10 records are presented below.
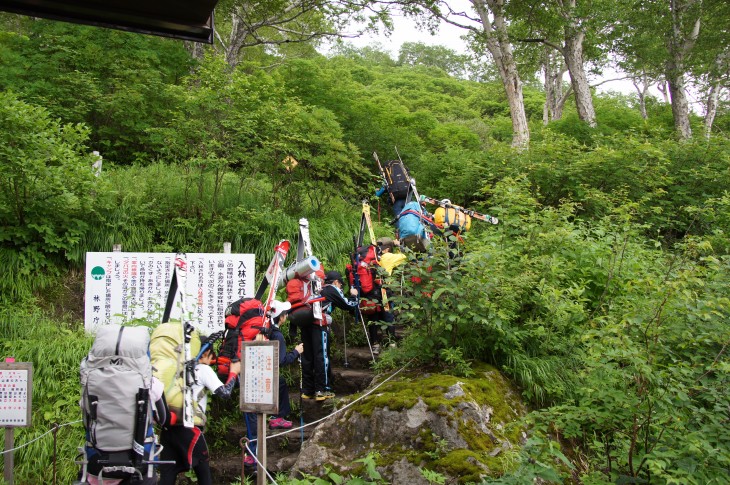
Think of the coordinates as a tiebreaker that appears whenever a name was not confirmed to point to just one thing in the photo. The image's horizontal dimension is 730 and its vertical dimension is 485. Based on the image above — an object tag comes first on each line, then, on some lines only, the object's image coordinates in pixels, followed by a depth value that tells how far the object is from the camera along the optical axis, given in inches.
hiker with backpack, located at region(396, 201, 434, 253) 341.4
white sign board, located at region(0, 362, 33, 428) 211.5
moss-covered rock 190.2
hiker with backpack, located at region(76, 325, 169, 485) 165.9
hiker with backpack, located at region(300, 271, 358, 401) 290.7
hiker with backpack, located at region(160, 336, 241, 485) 196.1
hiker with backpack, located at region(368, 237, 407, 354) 323.9
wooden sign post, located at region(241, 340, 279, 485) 183.8
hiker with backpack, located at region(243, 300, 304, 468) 253.8
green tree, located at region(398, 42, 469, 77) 1903.3
